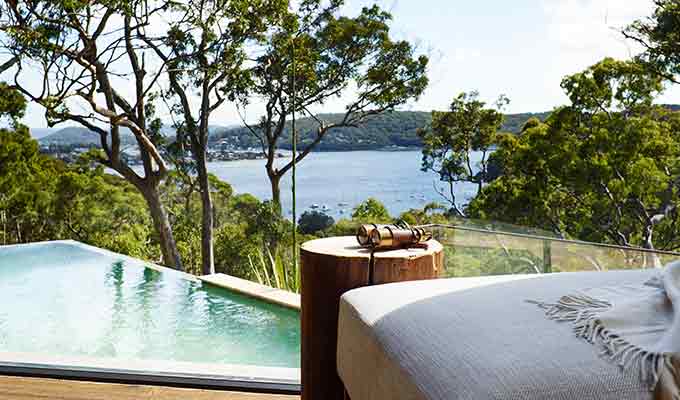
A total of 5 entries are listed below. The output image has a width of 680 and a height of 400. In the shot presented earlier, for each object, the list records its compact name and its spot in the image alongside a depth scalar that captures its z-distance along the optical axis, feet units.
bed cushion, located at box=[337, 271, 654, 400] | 2.50
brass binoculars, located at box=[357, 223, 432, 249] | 5.14
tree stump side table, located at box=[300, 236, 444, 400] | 4.95
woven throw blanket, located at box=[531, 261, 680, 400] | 2.49
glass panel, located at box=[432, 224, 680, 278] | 6.23
